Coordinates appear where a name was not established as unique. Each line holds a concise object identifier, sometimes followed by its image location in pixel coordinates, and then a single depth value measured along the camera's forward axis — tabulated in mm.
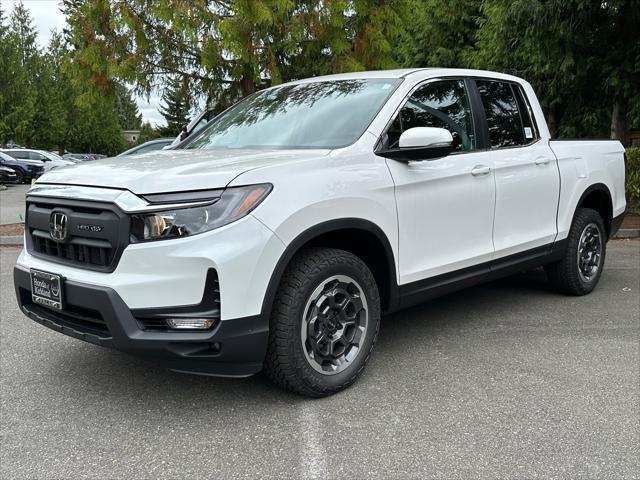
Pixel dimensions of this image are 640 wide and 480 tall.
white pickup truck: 2871
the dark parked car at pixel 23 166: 24953
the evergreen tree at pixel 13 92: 32781
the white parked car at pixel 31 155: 27250
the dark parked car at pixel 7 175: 23781
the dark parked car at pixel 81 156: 37625
